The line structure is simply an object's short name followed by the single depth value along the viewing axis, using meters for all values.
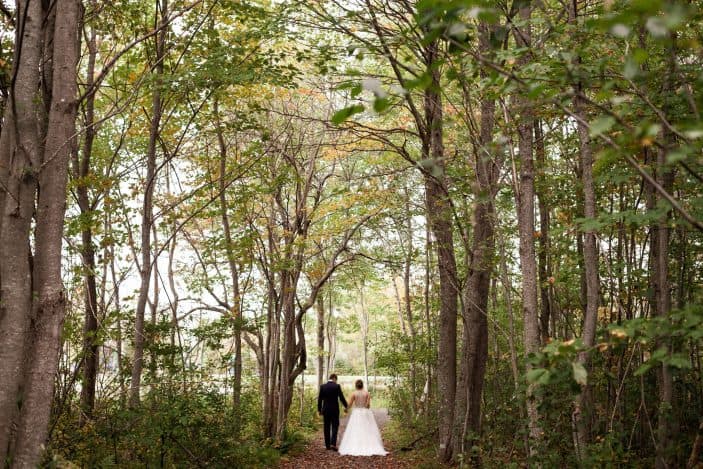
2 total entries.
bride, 13.62
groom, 13.96
